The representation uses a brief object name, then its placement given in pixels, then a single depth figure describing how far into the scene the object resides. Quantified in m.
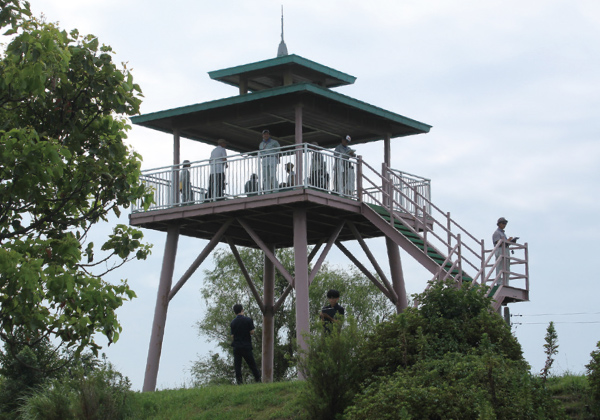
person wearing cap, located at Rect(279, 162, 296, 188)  25.53
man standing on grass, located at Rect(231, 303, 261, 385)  23.38
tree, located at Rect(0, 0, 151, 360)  15.31
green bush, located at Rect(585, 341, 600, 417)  16.05
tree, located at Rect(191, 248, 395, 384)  41.34
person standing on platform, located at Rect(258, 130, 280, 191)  25.12
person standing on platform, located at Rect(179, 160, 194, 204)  26.70
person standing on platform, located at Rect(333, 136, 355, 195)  25.67
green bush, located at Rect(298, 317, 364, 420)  17.25
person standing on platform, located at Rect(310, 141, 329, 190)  24.98
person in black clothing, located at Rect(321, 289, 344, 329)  21.04
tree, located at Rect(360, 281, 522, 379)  16.95
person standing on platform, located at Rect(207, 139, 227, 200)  25.91
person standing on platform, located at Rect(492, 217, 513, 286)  24.50
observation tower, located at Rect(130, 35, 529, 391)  24.98
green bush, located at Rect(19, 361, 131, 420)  19.81
